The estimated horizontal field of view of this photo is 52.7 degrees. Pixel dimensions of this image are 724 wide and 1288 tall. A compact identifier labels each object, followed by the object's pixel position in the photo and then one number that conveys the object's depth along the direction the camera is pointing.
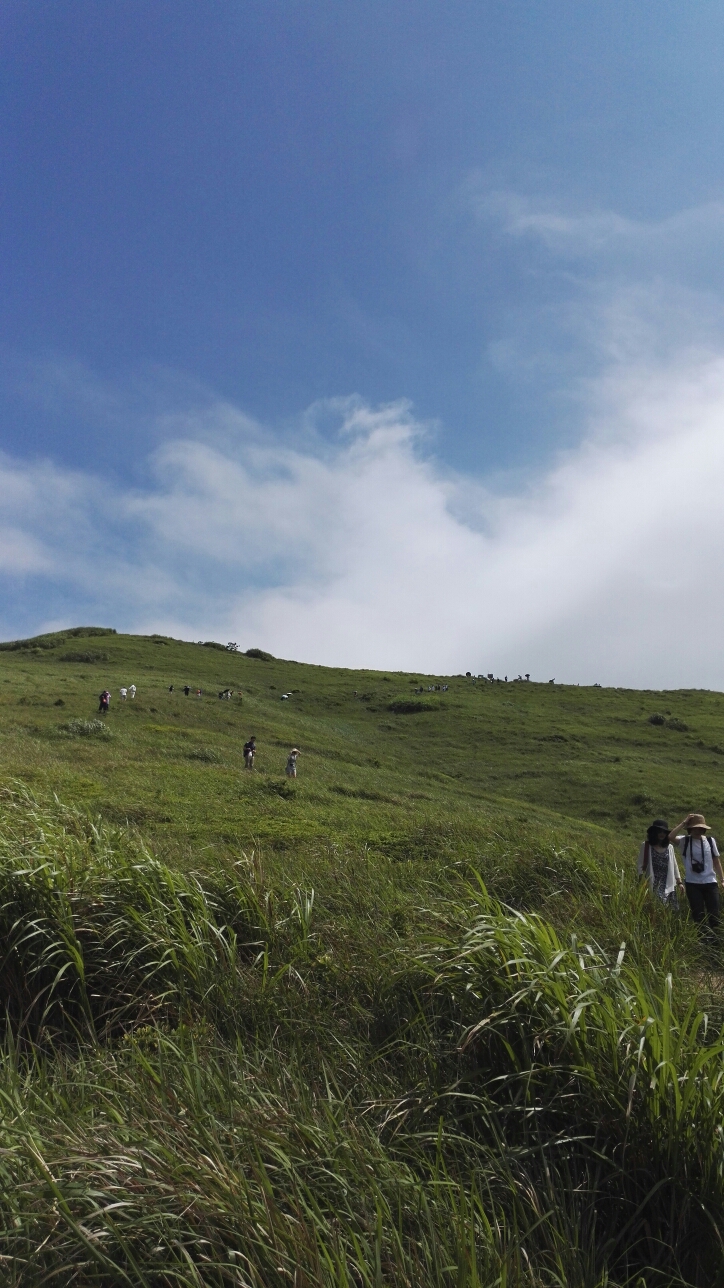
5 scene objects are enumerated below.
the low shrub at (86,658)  66.94
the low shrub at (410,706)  65.62
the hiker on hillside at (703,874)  9.54
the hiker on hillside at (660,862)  9.52
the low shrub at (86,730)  32.81
